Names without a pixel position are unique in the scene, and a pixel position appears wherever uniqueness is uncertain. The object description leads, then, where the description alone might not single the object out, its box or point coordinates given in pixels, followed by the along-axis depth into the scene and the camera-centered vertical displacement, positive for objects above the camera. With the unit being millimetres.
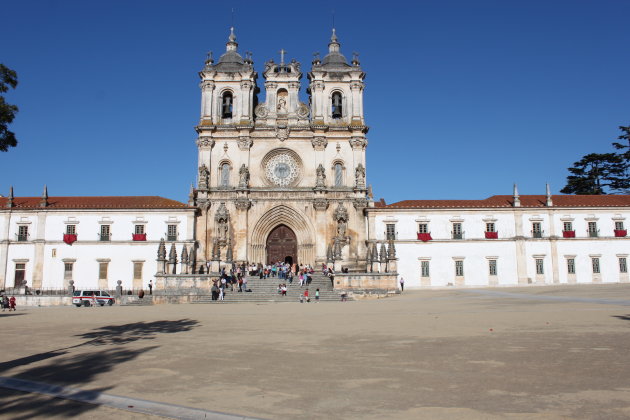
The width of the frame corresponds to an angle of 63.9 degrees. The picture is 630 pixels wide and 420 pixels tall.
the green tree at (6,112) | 18875 +6191
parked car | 35250 -1447
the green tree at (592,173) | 65000 +13436
